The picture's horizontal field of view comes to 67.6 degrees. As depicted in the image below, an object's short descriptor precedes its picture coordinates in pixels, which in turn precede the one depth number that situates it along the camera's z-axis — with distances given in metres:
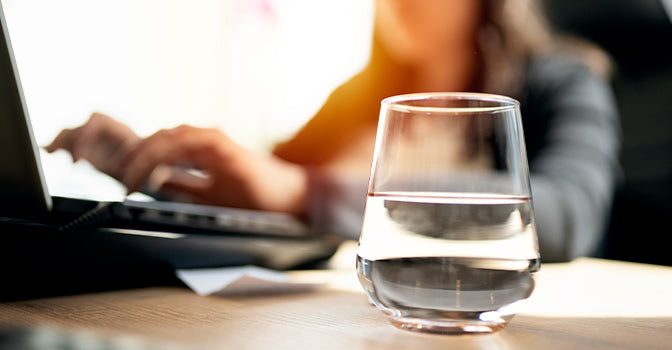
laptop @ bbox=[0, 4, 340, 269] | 0.27
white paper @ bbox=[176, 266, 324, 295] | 0.36
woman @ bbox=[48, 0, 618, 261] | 0.55
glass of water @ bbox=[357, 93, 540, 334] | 0.22
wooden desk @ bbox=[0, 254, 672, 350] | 0.23
